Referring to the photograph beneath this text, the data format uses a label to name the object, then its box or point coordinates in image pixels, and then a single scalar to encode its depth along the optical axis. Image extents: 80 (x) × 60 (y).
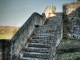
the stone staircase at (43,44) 4.13
